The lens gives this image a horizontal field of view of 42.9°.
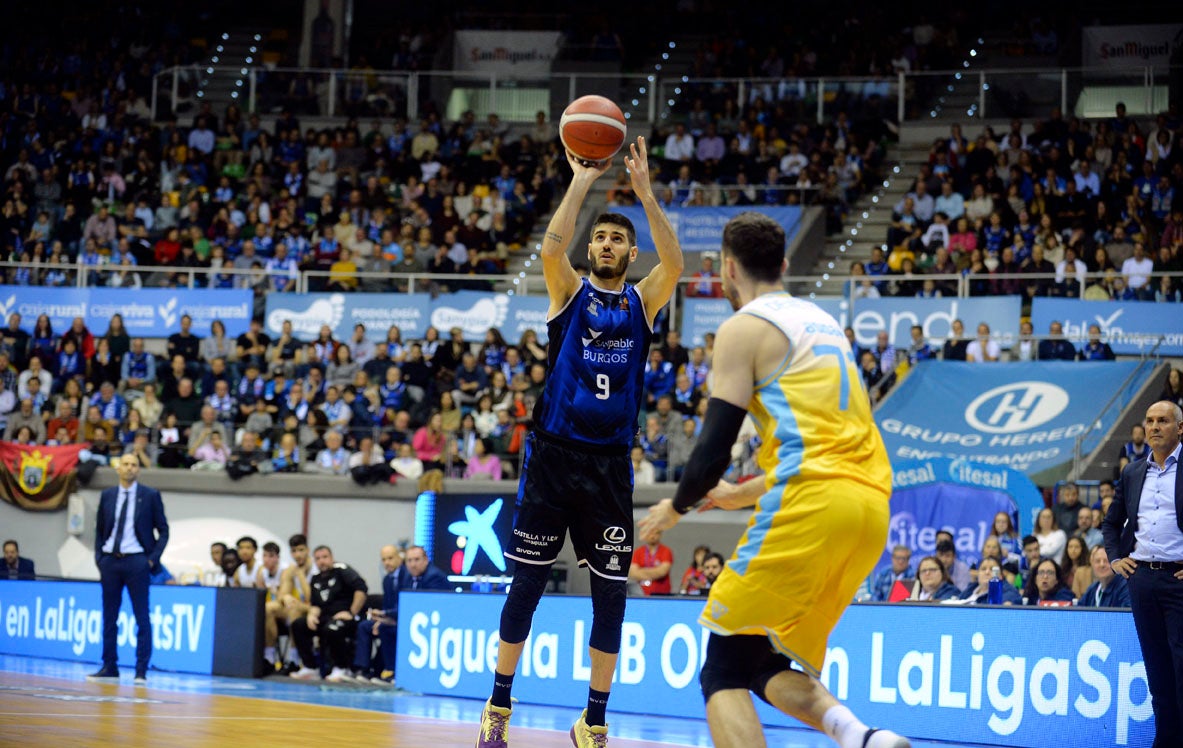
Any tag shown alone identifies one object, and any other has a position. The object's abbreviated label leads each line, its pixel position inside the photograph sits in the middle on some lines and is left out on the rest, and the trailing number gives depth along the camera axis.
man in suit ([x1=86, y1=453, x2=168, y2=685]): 14.48
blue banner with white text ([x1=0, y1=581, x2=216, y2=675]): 17.03
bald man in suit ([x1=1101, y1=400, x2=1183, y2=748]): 8.75
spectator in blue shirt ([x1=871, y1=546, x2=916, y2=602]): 15.16
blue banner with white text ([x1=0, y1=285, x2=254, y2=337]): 25.09
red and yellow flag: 22.83
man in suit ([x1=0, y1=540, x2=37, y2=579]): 20.73
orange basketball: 7.38
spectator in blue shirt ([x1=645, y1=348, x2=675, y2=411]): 21.64
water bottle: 12.33
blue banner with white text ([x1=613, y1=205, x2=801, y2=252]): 25.06
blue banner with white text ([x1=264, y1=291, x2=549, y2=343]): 24.12
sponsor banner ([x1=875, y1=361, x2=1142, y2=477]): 18.66
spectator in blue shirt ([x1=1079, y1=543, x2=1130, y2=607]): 11.73
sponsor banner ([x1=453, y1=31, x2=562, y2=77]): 33.75
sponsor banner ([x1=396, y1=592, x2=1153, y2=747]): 9.86
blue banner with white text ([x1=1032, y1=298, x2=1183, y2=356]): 20.19
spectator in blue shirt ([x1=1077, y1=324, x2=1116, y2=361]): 19.97
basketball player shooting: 7.23
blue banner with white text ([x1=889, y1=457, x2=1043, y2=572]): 17.25
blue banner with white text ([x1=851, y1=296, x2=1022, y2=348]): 21.12
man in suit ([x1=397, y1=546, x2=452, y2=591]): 15.73
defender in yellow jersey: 5.14
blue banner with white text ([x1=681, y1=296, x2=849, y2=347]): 22.97
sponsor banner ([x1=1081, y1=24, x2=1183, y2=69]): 28.78
